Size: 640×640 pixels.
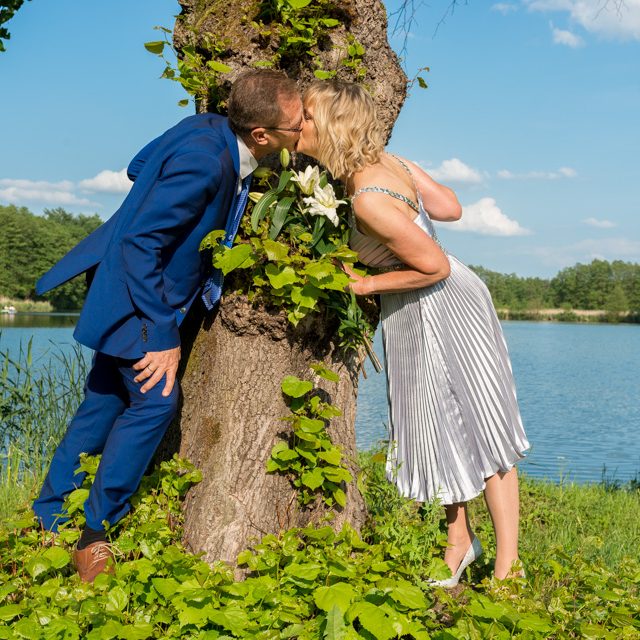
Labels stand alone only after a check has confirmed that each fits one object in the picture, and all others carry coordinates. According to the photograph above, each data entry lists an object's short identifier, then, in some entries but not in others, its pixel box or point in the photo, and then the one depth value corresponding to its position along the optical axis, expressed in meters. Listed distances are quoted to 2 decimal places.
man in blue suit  2.92
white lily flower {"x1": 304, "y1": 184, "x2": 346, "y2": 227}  3.18
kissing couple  2.99
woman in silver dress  3.19
